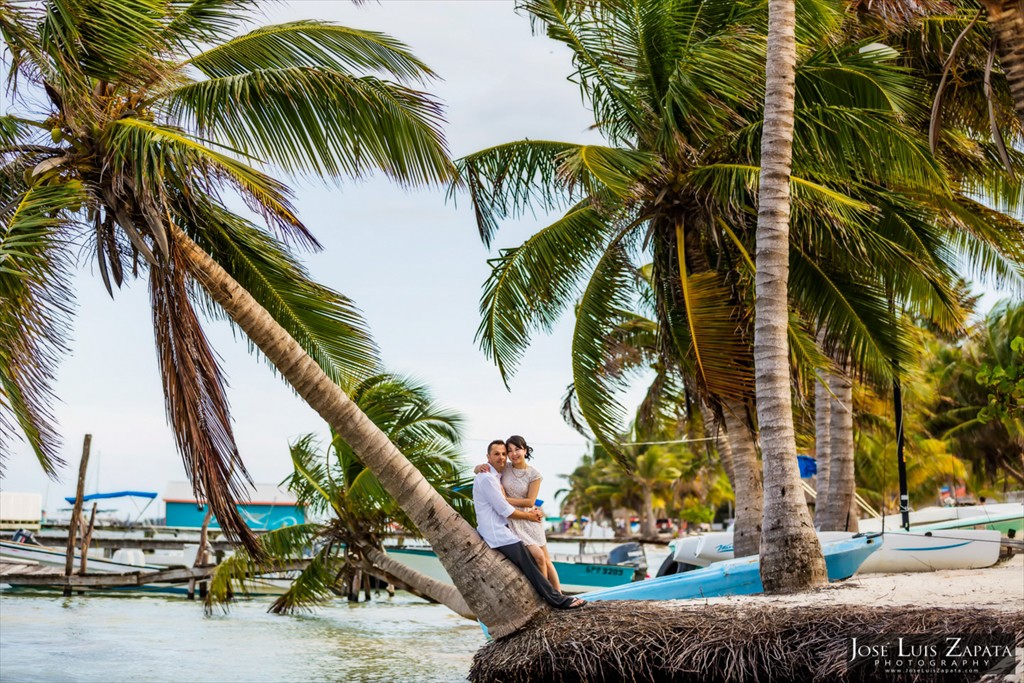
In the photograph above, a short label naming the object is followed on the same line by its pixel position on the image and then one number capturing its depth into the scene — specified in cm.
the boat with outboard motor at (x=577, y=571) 2773
